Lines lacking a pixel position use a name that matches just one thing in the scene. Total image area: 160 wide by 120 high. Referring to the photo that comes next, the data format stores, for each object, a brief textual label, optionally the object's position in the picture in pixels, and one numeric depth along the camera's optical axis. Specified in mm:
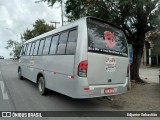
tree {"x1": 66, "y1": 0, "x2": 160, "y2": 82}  5218
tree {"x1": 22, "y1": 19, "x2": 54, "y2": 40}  24290
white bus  3265
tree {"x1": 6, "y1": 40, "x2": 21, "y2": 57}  50879
